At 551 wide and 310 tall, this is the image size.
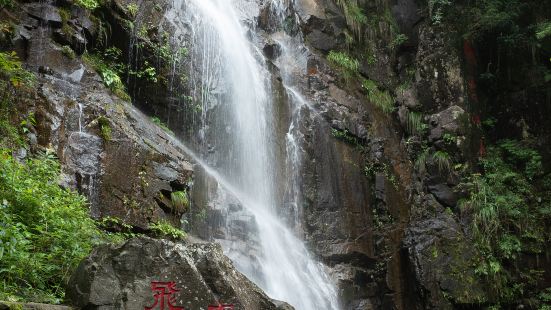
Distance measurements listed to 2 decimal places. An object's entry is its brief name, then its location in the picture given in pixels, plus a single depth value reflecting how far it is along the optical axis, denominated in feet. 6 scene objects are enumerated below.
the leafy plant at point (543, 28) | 31.26
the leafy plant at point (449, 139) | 36.03
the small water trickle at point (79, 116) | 21.93
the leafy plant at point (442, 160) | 35.40
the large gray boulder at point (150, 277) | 10.96
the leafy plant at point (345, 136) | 37.32
